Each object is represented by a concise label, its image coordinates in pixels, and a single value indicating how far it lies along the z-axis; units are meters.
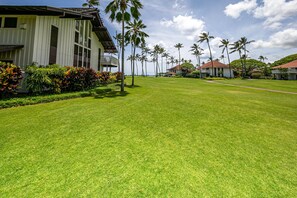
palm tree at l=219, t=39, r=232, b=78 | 60.12
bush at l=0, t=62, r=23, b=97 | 9.11
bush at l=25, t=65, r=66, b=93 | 10.84
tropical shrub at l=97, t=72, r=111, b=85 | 20.98
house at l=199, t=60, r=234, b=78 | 66.94
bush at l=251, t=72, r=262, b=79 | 62.92
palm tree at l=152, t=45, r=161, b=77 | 86.00
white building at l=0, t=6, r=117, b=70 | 13.23
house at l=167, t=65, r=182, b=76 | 89.97
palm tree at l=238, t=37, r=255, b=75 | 58.84
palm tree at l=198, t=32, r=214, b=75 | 55.92
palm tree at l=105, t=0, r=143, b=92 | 16.11
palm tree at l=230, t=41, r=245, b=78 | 60.16
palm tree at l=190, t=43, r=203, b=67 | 68.75
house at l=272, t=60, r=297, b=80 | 54.25
